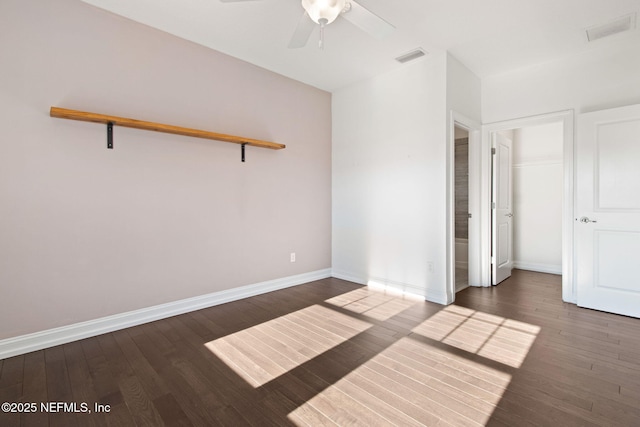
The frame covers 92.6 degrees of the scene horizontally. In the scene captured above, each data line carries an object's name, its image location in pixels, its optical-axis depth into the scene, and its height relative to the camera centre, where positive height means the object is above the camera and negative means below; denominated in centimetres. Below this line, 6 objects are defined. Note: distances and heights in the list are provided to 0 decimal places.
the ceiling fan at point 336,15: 204 +138
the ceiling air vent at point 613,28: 277 +172
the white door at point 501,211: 418 -1
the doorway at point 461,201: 518 +16
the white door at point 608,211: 301 -2
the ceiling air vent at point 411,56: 336 +176
